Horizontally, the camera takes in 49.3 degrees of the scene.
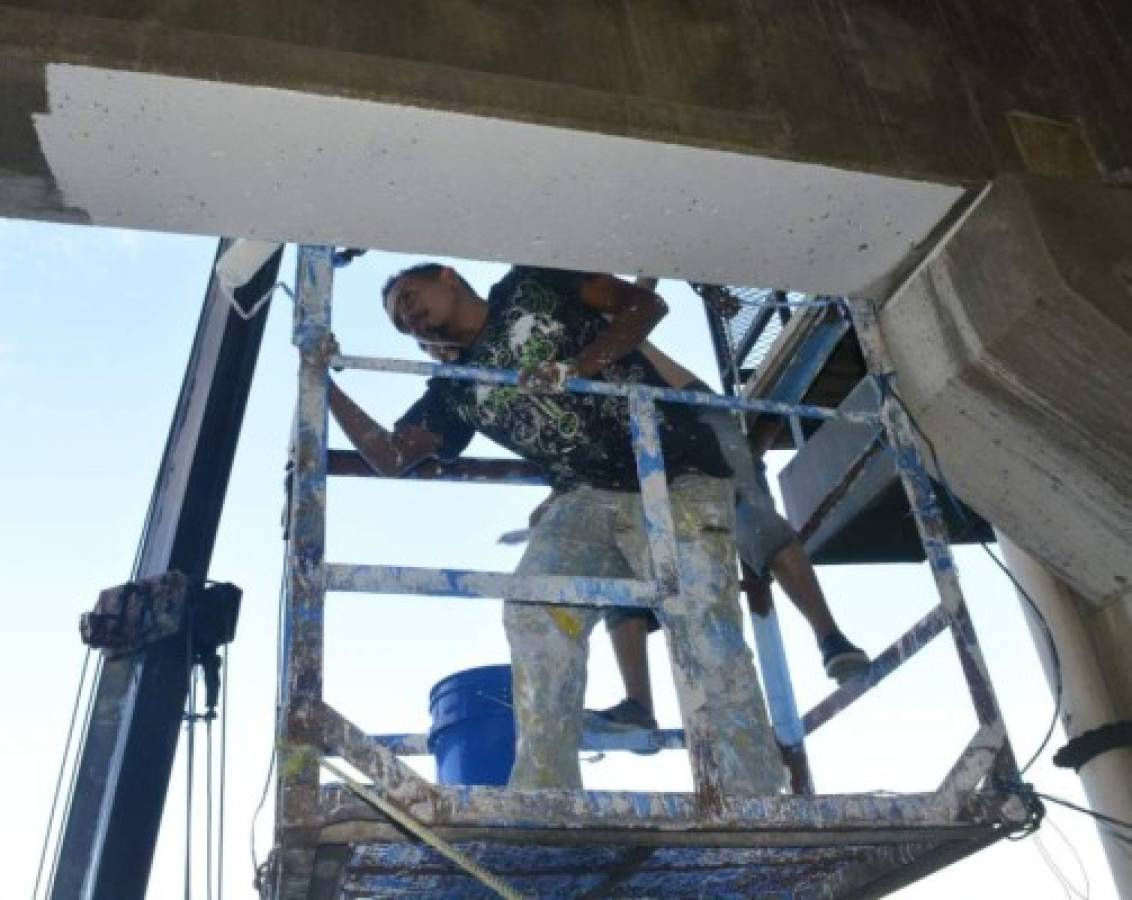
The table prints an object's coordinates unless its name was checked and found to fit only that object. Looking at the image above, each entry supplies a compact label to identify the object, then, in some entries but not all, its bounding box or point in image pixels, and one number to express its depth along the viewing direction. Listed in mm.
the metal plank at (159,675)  4352
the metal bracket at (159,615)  4672
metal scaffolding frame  2943
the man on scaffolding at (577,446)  3693
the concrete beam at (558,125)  3248
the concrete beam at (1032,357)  3697
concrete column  4762
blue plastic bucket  3715
